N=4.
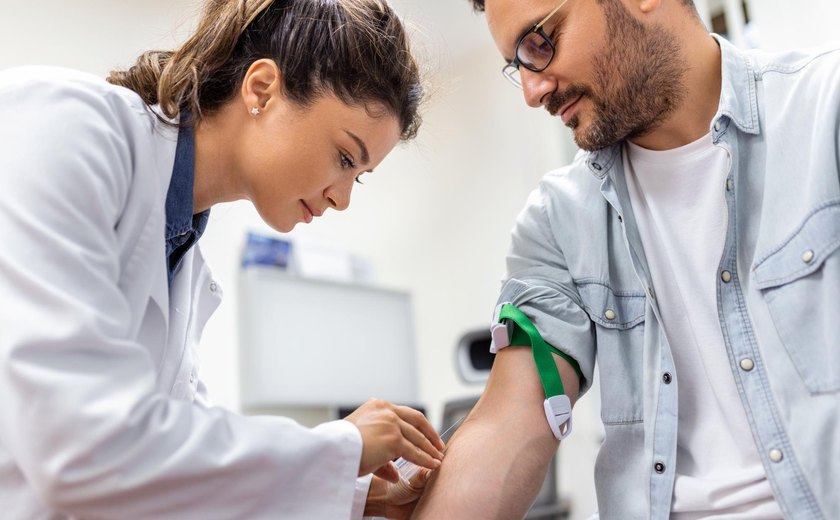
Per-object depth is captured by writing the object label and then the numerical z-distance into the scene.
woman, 0.85
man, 1.18
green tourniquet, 1.33
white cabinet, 3.79
